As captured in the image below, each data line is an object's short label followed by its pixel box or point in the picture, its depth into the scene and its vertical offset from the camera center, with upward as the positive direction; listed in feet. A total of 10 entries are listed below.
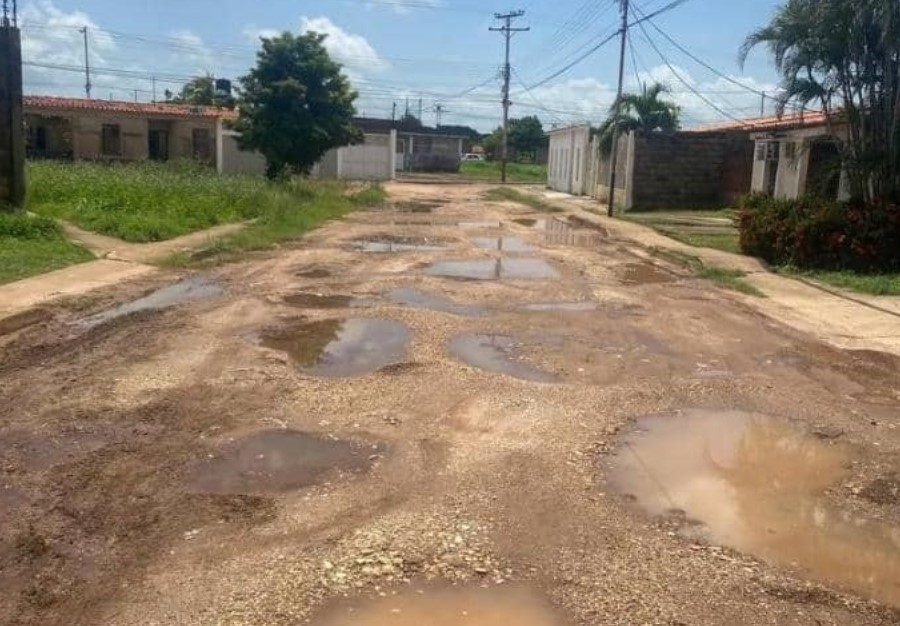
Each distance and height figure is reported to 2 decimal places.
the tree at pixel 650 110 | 124.26 +8.94
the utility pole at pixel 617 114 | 92.72 +6.49
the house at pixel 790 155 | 69.31 +2.37
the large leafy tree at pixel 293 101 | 96.99 +6.09
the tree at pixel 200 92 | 209.97 +14.78
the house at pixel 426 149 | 234.17 +3.98
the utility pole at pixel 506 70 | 204.68 +22.77
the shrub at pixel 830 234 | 47.19 -2.78
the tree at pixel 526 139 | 300.20 +10.01
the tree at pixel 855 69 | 46.98 +6.35
